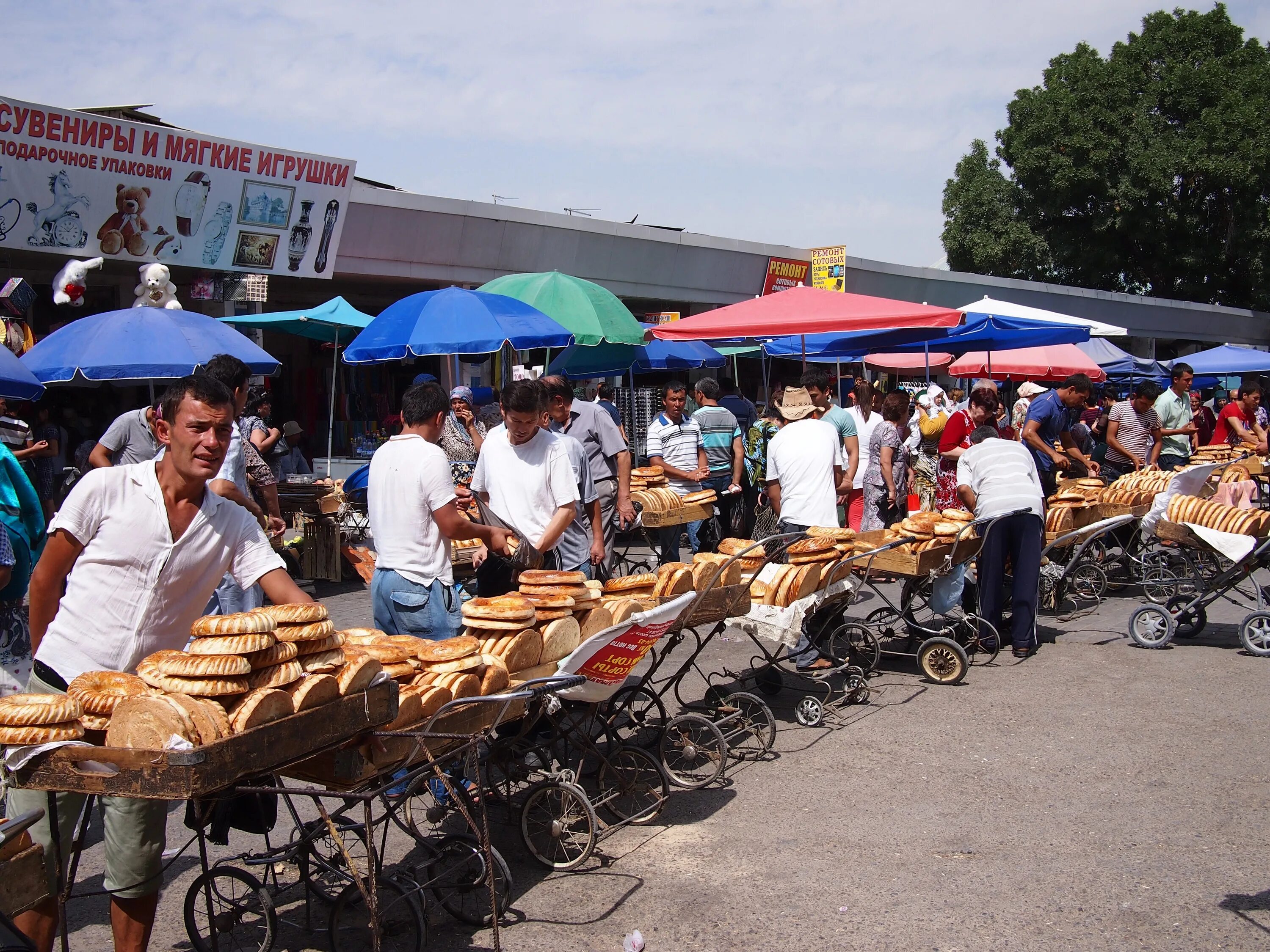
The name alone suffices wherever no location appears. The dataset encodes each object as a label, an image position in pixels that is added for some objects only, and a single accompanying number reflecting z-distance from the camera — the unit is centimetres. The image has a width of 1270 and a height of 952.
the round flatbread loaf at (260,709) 301
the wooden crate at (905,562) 734
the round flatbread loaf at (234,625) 322
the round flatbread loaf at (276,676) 322
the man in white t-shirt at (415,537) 503
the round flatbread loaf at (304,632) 341
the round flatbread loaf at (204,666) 311
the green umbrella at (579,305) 1038
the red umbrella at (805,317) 977
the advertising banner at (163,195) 1200
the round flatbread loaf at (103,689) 316
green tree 3250
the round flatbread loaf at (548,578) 494
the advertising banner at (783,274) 2538
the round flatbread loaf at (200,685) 309
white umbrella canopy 1240
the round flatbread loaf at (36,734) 298
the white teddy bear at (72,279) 1220
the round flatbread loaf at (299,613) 341
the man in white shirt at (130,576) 340
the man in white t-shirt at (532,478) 576
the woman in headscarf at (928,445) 1305
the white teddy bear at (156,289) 1175
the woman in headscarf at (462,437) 1027
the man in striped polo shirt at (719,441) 1157
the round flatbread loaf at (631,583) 566
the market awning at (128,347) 830
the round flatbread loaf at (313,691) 319
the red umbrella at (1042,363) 1686
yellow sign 2300
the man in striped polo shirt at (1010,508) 812
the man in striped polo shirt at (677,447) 1089
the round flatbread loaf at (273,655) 323
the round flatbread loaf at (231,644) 316
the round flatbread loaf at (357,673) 338
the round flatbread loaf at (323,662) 344
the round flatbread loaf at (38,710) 299
